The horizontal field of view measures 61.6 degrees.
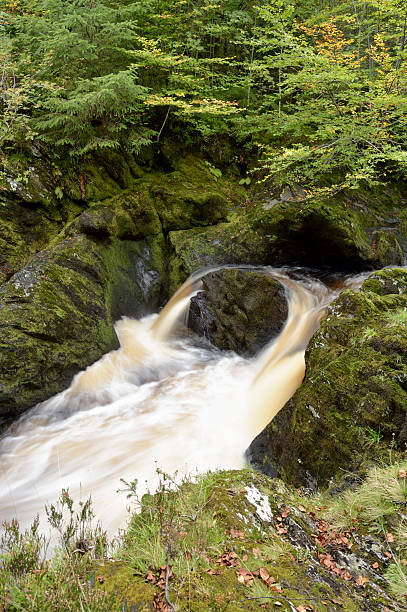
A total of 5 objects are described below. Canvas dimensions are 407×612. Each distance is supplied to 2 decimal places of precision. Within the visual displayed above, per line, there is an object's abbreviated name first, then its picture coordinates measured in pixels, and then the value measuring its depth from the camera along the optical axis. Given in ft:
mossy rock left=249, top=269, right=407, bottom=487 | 10.85
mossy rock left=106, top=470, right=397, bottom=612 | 5.49
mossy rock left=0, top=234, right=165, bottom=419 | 17.42
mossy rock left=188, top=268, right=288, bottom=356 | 23.97
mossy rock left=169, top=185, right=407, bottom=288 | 28.89
